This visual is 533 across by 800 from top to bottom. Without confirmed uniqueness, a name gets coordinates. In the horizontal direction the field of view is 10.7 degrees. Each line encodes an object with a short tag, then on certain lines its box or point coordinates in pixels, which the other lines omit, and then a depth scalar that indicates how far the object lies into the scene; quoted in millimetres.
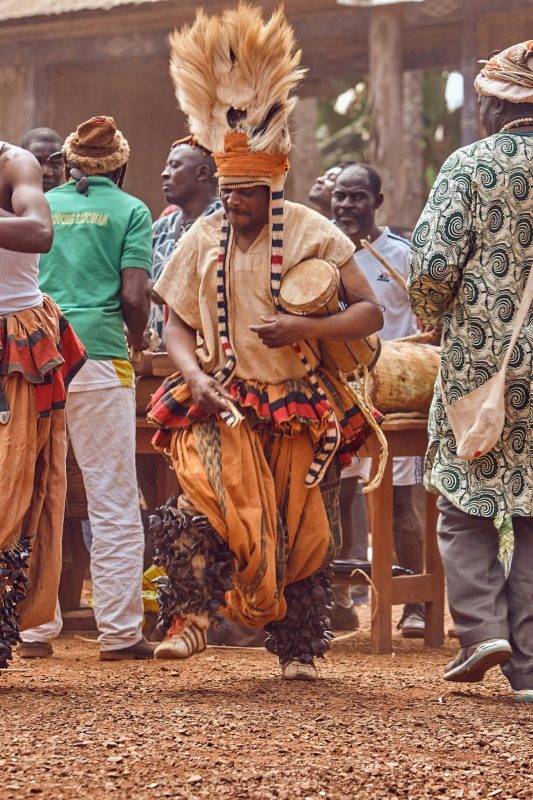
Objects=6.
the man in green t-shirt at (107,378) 12835
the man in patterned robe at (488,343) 10242
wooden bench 14048
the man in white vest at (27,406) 9937
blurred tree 47589
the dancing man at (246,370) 10166
